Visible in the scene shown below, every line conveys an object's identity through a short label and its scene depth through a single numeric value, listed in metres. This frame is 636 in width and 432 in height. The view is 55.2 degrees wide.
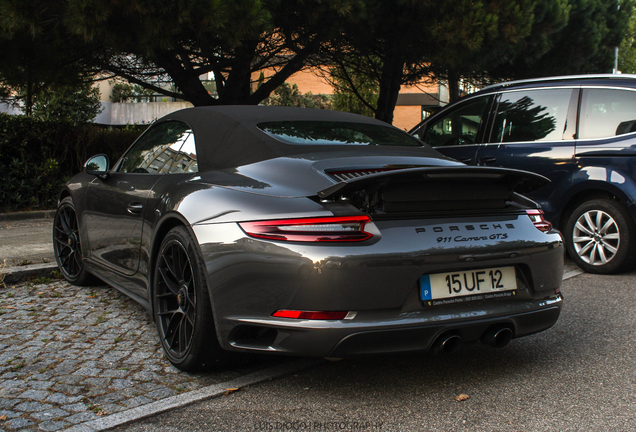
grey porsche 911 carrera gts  2.61
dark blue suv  5.53
